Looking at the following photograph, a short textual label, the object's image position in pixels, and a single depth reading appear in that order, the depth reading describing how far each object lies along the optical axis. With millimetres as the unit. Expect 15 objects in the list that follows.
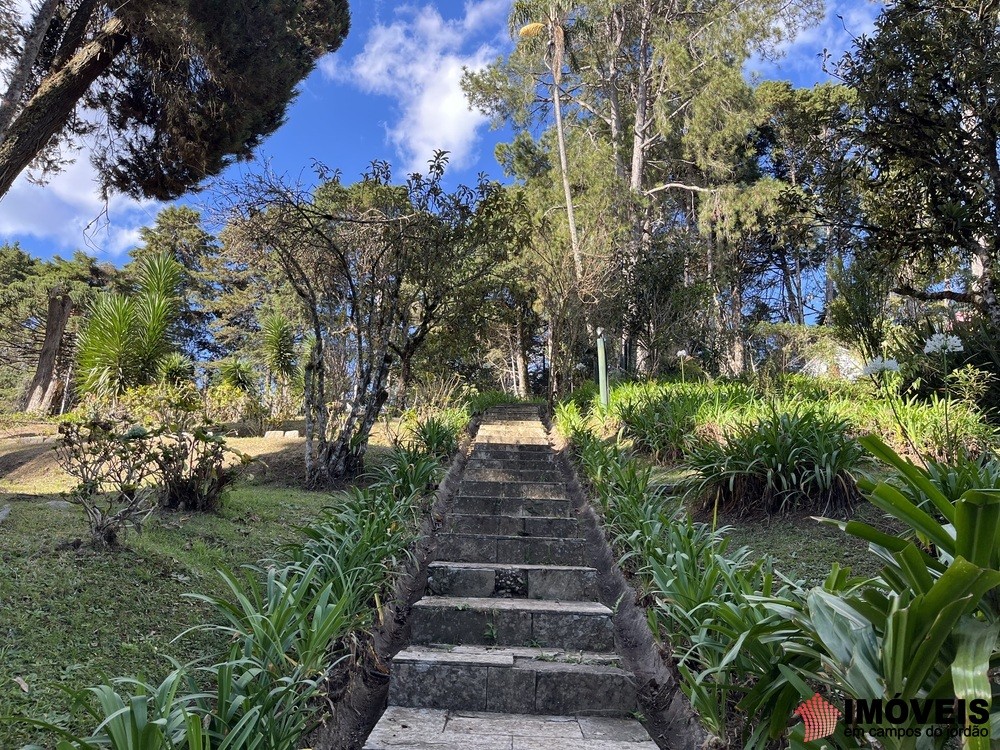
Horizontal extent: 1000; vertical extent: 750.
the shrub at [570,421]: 7166
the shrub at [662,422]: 5688
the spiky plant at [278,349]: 11664
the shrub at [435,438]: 6438
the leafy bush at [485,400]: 11166
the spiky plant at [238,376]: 11656
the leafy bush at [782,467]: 3977
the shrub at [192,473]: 4270
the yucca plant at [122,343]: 9156
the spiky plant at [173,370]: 9617
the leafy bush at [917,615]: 1413
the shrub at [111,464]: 3207
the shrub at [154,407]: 4605
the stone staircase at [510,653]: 2414
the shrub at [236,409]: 9578
